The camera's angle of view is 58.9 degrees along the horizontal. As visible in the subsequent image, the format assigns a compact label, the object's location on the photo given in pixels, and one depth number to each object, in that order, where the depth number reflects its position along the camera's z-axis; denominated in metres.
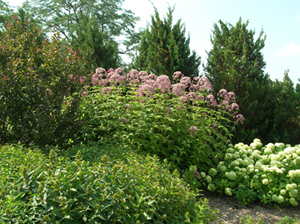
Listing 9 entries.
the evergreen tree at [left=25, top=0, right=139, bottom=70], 24.69
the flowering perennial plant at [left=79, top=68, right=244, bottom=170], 4.82
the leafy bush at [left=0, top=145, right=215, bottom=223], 1.94
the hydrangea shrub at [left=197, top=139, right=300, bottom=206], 4.85
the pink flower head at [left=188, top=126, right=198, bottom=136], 4.84
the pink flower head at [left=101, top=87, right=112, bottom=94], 5.30
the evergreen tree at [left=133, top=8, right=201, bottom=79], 8.80
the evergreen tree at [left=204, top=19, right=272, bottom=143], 7.98
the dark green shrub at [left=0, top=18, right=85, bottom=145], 4.43
